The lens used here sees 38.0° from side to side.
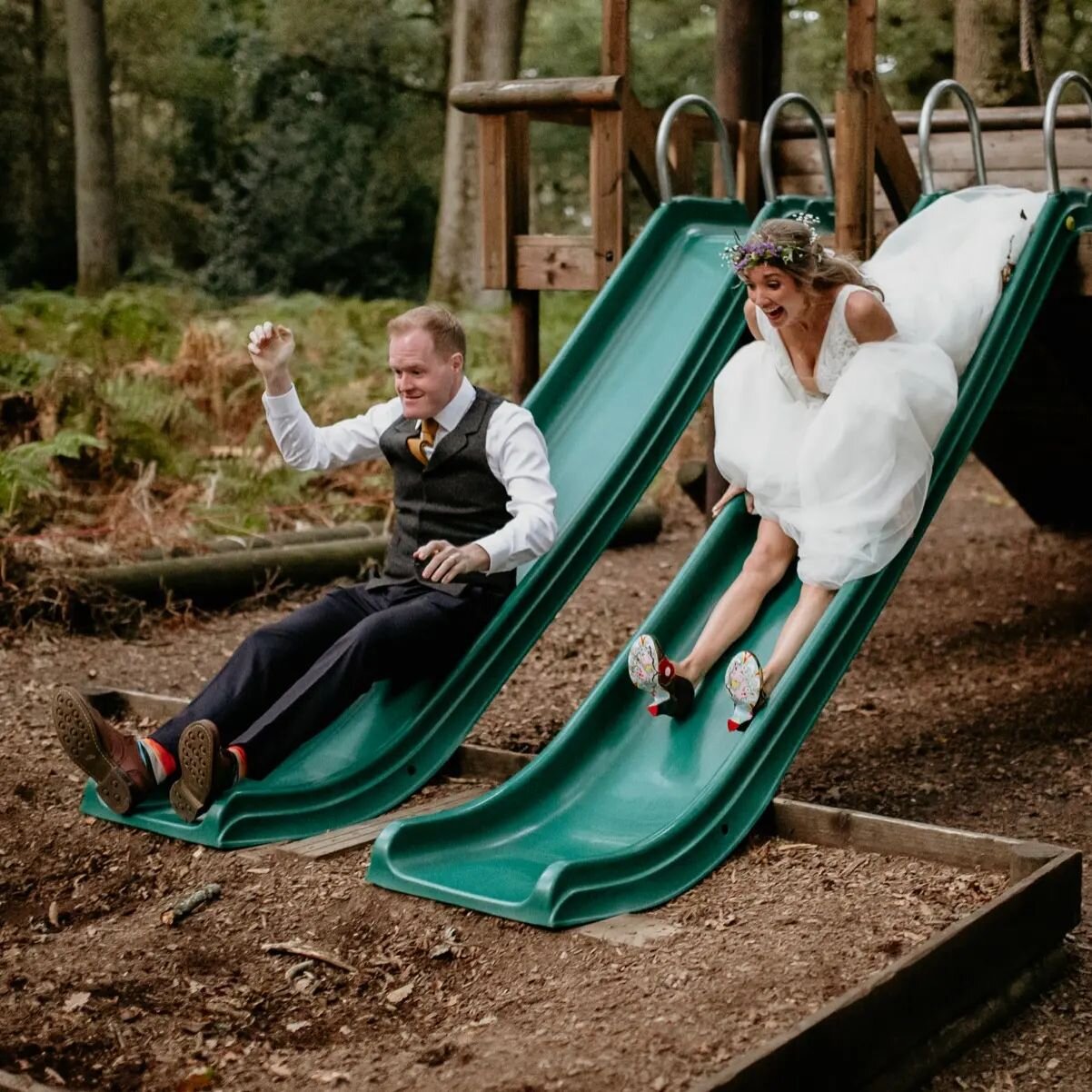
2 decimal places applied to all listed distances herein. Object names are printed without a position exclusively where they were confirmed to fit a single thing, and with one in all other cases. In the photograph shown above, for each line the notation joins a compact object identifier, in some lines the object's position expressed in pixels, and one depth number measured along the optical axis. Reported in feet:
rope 25.00
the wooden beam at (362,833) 14.58
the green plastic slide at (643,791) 13.20
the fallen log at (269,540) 25.80
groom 14.95
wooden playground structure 19.30
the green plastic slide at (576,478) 15.37
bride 15.37
